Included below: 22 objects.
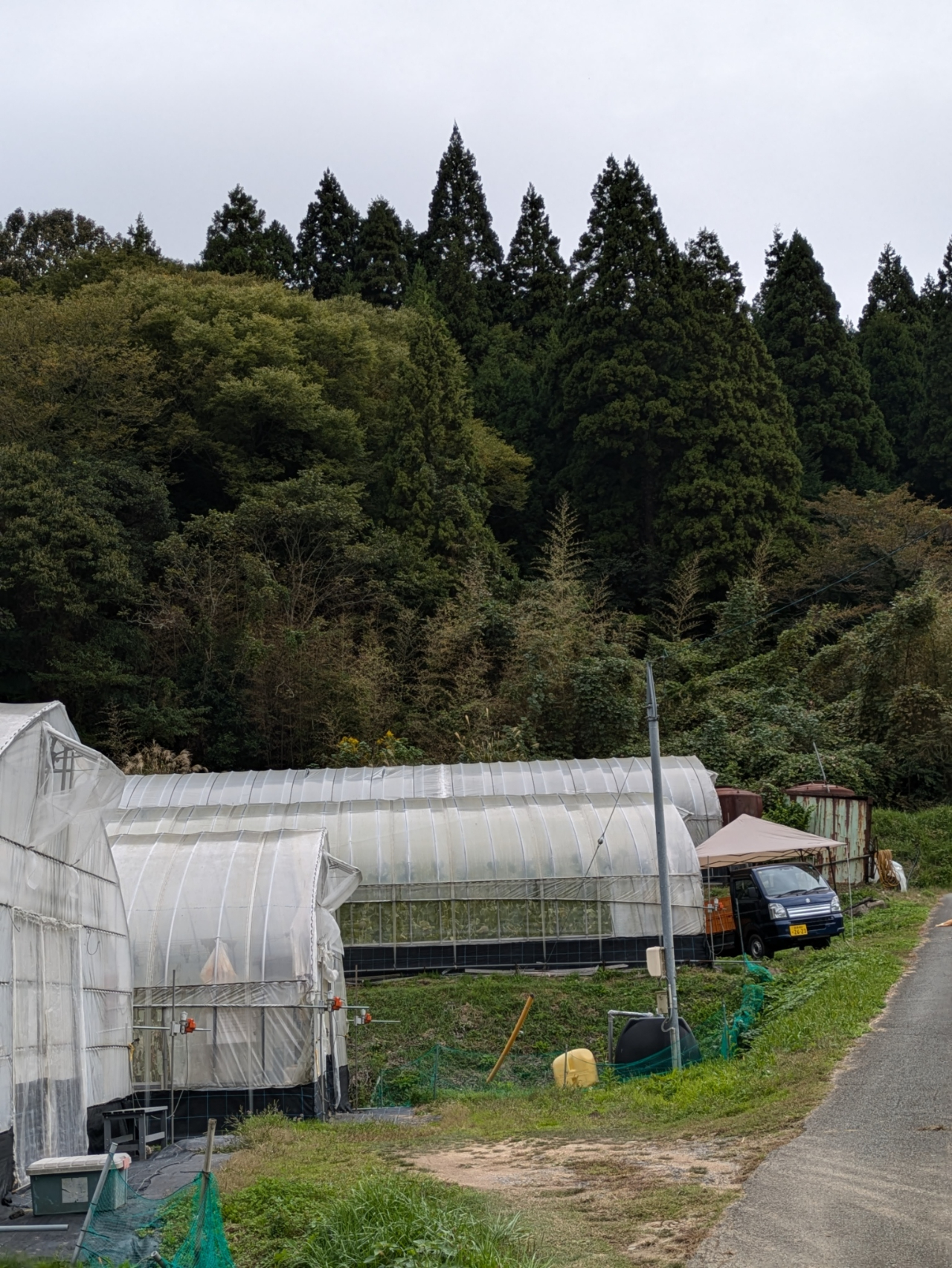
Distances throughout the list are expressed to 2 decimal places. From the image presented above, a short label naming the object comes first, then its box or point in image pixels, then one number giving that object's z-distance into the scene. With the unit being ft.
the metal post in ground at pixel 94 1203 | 26.43
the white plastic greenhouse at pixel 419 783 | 93.56
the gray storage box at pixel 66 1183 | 30.76
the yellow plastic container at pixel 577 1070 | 53.31
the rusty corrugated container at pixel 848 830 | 86.02
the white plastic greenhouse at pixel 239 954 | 50.21
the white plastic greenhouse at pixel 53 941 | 35.04
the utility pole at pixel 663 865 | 51.44
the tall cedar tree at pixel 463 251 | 182.19
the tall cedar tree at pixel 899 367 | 172.35
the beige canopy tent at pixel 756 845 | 73.87
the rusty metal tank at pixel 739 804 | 90.38
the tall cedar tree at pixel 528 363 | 160.56
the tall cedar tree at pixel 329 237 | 192.44
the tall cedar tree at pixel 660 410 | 144.25
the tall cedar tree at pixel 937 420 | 160.45
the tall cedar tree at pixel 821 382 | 164.35
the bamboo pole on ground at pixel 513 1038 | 56.65
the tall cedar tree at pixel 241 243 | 172.14
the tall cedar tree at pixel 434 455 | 138.31
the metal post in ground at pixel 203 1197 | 24.63
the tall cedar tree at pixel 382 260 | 187.21
